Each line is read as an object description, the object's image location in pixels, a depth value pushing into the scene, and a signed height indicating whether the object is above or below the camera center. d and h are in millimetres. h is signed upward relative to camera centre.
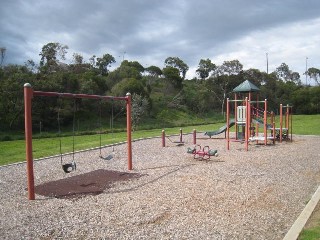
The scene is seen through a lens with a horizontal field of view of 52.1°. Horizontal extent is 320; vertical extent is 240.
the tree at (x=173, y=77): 51562 +5608
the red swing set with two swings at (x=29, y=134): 6746 -424
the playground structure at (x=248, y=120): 14828 -479
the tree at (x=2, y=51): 39912 +7882
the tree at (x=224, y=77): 53781 +5817
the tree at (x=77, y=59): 49125 +8254
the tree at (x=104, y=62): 55094 +8716
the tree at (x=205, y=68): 62238 +8545
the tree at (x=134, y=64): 53328 +8010
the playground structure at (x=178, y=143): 15283 -1446
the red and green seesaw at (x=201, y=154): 10928 -1418
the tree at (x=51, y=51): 44844 +8673
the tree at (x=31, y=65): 37025 +5731
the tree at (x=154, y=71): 56312 +7197
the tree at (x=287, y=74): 87938 +9995
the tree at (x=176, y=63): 64625 +9783
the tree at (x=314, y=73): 87812 +10068
